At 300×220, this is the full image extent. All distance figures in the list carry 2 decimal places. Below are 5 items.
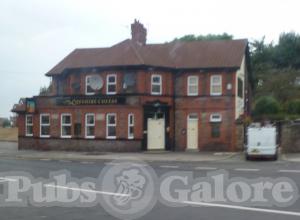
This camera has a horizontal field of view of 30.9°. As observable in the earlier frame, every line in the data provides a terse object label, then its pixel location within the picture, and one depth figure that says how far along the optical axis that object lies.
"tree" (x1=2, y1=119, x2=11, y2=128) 89.88
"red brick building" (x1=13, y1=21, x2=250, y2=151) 36.31
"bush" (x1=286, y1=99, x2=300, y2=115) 43.41
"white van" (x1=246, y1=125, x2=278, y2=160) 29.70
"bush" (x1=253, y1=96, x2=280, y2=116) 43.38
